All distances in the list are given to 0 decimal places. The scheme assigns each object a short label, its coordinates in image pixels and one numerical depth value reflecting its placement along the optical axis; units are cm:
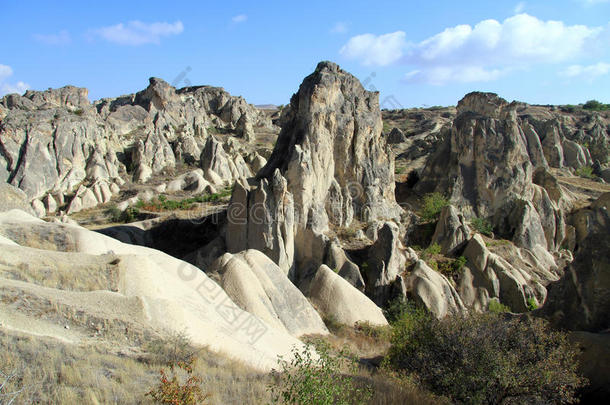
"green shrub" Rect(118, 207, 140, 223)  3053
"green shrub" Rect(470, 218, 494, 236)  2586
